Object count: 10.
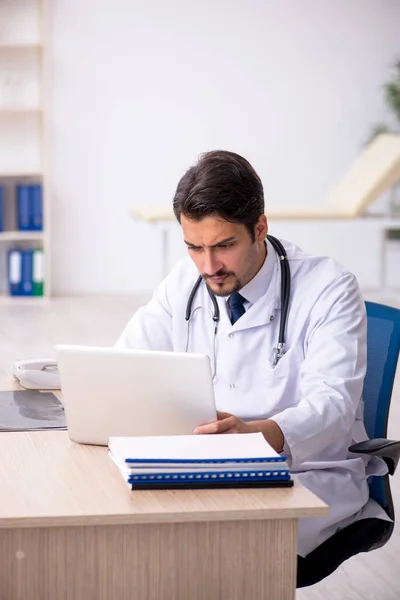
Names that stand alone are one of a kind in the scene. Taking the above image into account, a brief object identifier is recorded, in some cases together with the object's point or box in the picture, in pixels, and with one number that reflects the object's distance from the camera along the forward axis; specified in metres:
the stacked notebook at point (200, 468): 2.01
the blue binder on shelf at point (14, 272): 8.20
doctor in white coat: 2.33
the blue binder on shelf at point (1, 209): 8.22
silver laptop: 2.14
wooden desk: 1.94
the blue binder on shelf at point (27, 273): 8.22
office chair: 2.36
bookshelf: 8.16
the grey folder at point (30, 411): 2.34
